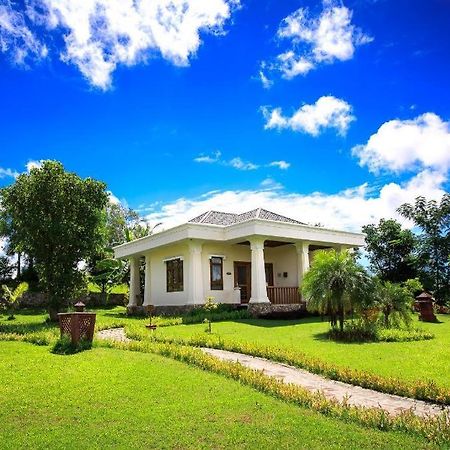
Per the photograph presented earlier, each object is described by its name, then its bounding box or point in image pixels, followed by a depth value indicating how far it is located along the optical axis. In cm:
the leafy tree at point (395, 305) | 1439
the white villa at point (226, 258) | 2025
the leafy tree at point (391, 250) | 3203
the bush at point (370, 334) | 1264
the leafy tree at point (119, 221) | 4464
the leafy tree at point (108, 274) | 3120
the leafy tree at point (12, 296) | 2359
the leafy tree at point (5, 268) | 3687
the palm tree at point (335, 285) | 1321
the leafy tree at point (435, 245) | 2977
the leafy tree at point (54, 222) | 1859
